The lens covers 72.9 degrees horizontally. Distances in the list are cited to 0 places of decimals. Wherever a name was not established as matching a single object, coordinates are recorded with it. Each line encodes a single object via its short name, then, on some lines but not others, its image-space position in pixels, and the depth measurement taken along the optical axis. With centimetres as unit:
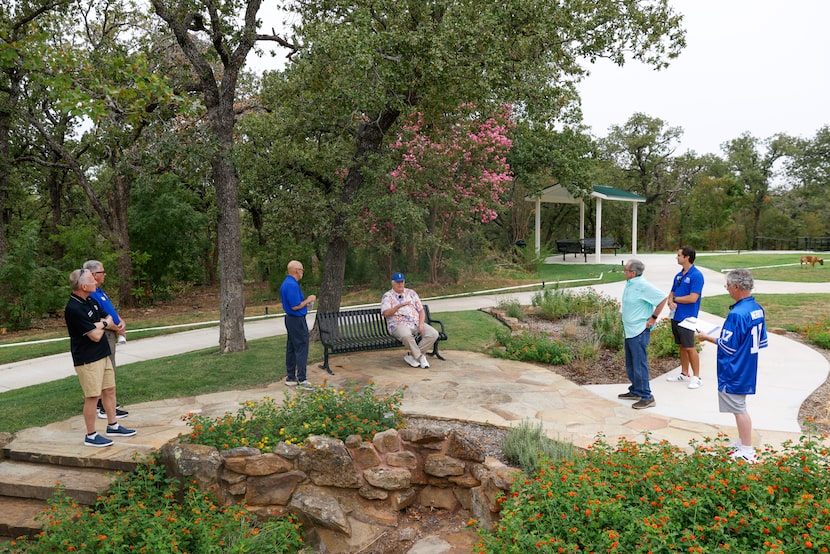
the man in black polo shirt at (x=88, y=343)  488
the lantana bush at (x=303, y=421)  473
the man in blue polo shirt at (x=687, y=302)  626
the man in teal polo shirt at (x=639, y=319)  583
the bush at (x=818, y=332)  845
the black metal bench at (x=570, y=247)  2619
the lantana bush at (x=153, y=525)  371
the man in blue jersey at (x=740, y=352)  418
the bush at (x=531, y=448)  433
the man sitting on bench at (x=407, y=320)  755
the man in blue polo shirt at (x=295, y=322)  654
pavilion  2370
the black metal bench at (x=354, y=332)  759
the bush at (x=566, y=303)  1062
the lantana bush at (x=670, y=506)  312
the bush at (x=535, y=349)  775
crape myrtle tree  955
